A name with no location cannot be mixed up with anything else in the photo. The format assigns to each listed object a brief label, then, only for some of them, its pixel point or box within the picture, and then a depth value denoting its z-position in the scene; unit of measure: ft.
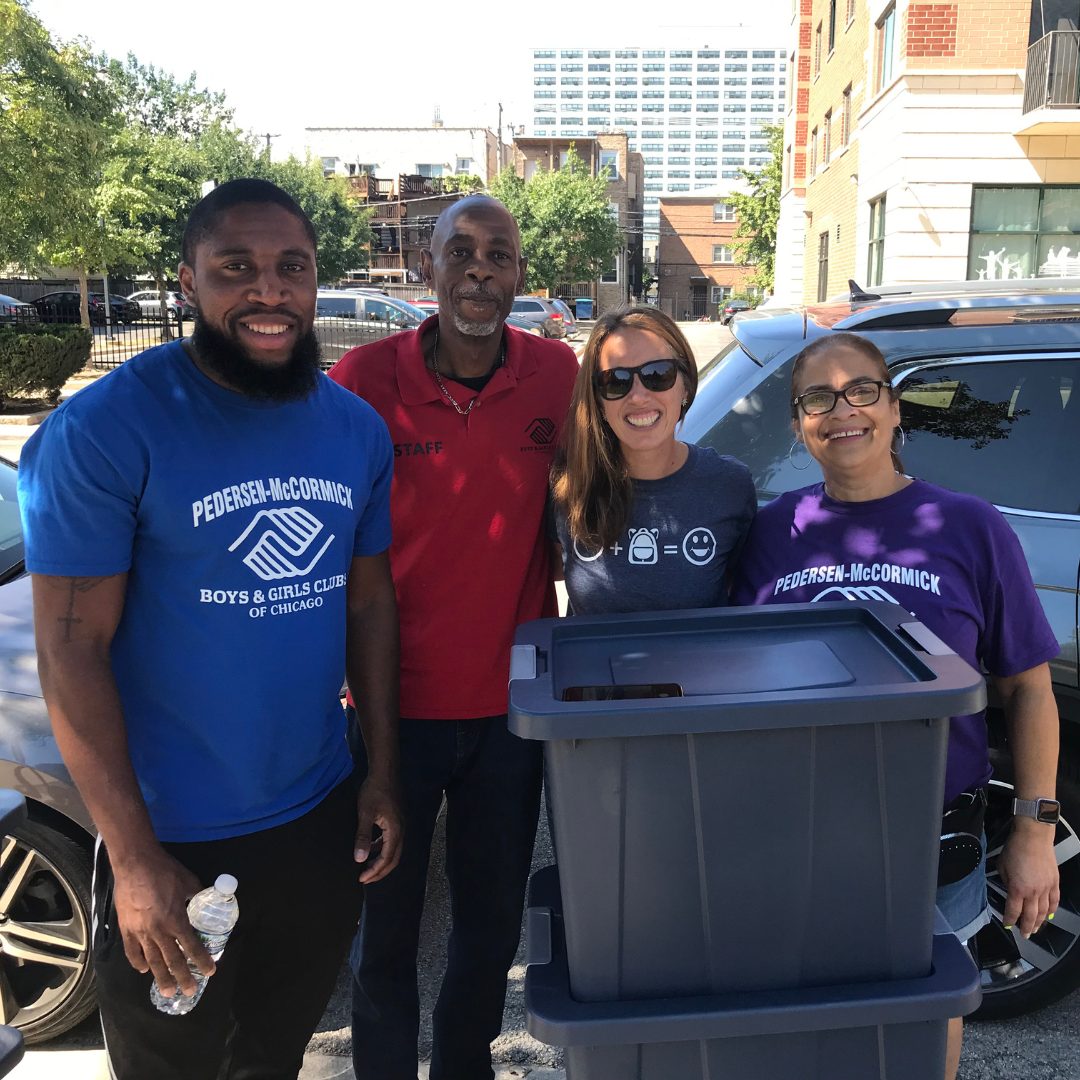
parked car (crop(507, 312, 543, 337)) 87.32
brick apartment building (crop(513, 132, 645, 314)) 221.87
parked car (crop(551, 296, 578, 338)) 103.61
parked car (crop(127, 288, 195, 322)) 136.80
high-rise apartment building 325.42
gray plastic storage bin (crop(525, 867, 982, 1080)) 4.96
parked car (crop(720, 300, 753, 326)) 171.69
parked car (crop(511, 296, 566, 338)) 95.09
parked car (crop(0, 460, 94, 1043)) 8.34
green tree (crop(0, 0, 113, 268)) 49.78
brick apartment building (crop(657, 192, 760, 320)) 257.55
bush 50.19
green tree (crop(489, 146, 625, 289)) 160.76
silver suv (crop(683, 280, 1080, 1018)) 9.18
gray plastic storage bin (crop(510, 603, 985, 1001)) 4.71
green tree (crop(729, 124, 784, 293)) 158.30
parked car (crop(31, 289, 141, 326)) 119.41
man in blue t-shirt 5.49
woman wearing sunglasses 7.14
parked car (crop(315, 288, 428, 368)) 63.72
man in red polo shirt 7.81
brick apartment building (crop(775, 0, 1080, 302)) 55.26
